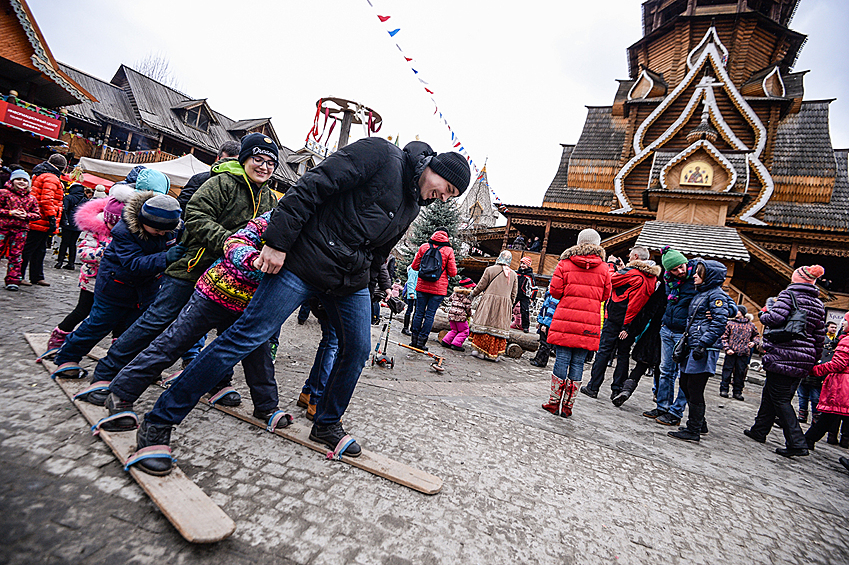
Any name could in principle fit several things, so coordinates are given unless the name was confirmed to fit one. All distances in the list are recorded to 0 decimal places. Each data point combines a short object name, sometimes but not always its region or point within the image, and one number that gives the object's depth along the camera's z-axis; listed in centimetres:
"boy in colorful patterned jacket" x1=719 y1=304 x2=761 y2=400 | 790
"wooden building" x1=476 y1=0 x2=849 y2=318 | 1756
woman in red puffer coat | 432
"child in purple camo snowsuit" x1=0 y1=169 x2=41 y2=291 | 588
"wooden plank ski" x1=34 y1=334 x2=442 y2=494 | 220
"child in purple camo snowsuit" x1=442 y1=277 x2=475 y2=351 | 755
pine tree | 1836
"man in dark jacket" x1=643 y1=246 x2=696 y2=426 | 480
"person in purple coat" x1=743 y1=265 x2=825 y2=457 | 430
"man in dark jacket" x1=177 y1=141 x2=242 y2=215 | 346
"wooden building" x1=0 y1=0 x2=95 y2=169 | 1465
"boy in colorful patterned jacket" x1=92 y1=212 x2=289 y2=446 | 228
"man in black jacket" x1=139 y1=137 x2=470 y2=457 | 208
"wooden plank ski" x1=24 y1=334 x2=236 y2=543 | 154
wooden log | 842
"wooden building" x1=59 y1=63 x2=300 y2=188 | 2378
